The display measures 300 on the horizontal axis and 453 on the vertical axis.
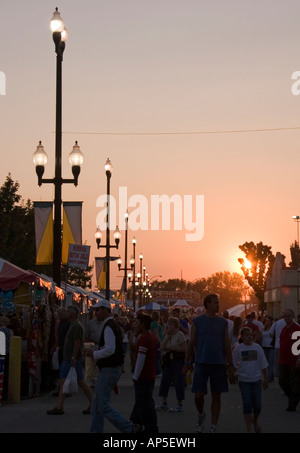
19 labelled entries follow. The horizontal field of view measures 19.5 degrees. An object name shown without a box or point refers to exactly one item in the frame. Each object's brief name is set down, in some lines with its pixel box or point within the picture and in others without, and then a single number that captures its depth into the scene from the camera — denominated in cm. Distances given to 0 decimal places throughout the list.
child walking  1210
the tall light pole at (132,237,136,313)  7006
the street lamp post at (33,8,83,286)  2025
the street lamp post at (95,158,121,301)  3581
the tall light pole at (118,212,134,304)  5929
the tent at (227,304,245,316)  10072
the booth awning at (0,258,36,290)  1942
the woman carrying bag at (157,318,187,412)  1669
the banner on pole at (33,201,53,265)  2062
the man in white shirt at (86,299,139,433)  1087
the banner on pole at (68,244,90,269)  2044
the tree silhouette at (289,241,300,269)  9762
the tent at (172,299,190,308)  5934
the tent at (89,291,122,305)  3854
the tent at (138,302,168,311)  3891
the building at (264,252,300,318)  5228
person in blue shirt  1190
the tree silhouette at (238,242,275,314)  9506
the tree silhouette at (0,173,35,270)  5978
